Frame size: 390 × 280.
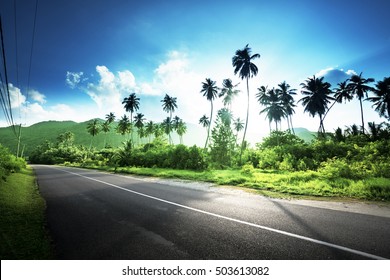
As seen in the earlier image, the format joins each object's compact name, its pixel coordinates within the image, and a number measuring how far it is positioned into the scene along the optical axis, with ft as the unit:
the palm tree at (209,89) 150.82
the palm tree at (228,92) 150.51
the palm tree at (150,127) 251.13
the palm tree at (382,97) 139.03
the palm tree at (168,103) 199.66
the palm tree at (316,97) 144.56
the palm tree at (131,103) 193.73
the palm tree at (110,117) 245.04
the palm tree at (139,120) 220.78
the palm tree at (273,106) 155.53
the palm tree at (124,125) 218.79
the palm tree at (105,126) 247.03
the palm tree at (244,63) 114.93
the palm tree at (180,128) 249.34
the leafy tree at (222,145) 119.24
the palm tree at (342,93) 152.15
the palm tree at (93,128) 260.01
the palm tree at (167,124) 231.85
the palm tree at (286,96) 160.36
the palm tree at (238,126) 248.11
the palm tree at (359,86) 146.12
